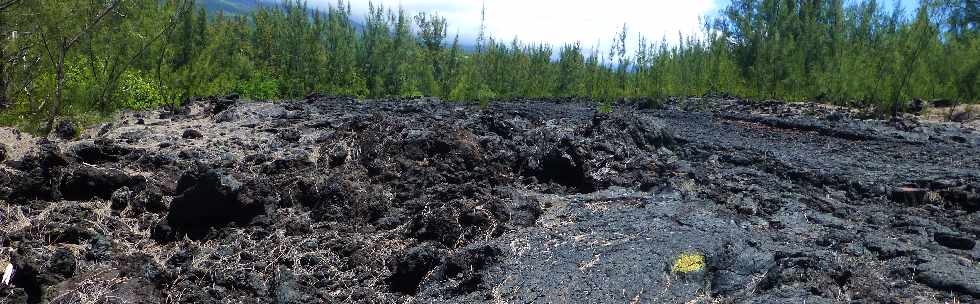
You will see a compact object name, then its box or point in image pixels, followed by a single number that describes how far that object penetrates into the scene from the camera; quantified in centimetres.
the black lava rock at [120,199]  469
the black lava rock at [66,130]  651
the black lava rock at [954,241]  386
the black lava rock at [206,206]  433
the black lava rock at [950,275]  315
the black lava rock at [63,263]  350
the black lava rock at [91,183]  477
